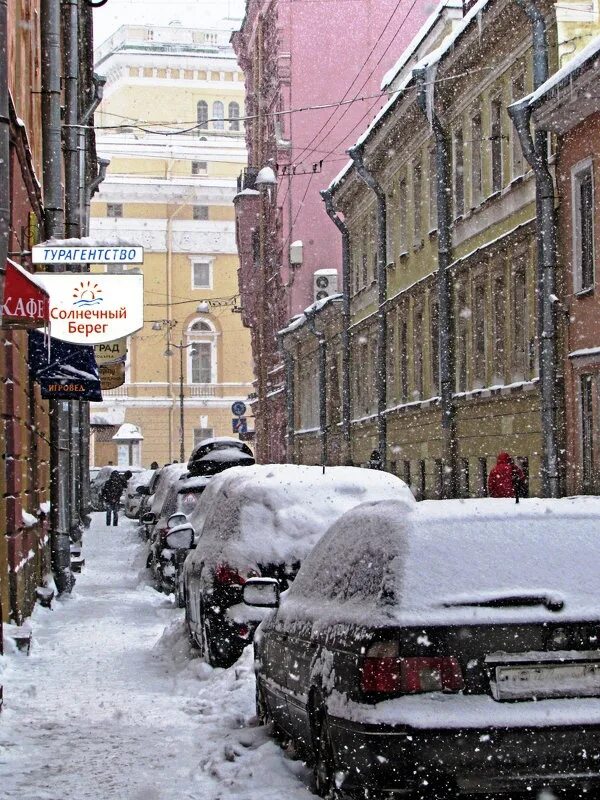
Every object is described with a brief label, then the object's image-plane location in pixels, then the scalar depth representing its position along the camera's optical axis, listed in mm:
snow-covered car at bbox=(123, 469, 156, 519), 42600
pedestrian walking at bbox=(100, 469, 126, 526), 42875
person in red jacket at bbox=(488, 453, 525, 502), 18797
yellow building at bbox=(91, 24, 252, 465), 85625
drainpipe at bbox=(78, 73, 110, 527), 32344
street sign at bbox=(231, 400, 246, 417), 59625
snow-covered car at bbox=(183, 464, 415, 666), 10336
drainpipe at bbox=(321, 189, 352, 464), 45031
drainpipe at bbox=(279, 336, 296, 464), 56531
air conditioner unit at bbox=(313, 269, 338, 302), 50625
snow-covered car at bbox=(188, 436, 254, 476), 26281
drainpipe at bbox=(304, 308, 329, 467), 49344
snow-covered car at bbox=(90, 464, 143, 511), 53969
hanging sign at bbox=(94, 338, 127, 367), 26203
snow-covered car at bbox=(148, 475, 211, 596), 18562
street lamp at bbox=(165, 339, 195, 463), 73369
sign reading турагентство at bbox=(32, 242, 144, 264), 15156
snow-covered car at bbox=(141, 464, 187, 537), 22266
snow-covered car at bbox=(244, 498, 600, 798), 5656
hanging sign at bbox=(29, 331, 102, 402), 17094
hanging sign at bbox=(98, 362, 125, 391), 30062
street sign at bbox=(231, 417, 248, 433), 59250
